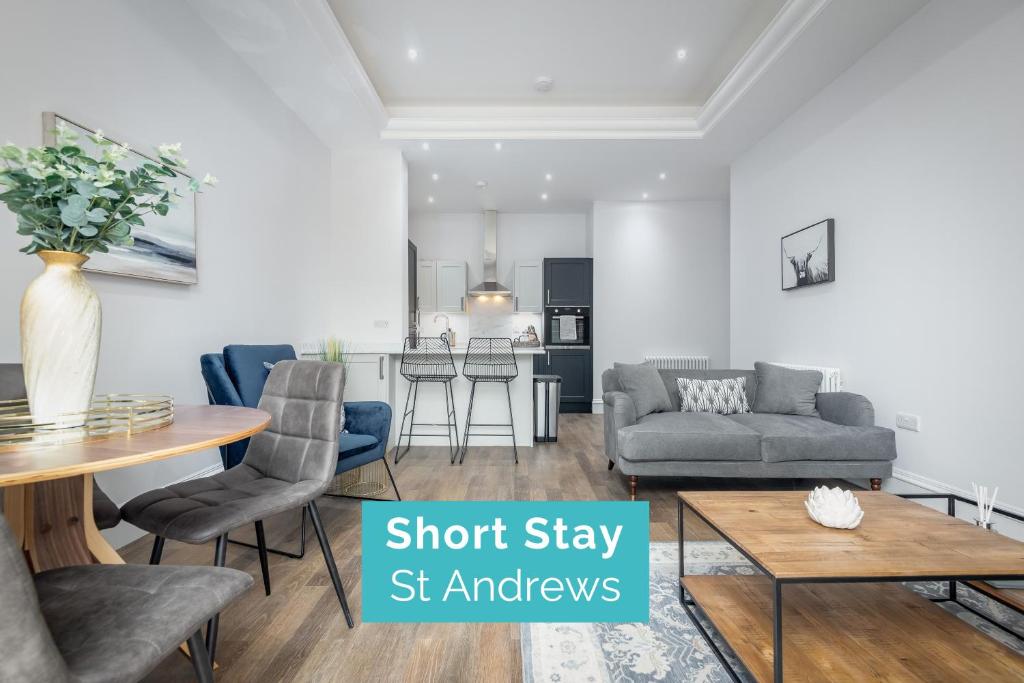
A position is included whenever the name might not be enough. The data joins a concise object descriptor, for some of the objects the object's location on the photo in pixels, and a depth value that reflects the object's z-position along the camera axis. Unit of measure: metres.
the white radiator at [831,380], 3.47
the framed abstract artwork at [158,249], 2.19
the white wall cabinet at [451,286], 7.14
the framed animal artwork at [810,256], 3.59
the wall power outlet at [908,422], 2.87
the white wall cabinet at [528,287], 7.09
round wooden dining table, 0.98
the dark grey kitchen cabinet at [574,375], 6.72
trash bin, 4.60
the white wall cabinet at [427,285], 7.13
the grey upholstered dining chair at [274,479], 1.42
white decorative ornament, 1.54
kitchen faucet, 7.14
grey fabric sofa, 2.85
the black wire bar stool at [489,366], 4.24
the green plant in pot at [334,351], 3.99
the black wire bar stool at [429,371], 4.27
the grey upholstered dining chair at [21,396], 1.42
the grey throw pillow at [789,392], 3.42
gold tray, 1.05
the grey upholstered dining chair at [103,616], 0.59
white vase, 1.12
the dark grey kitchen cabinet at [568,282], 6.77
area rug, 1.45
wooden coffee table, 1.26
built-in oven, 6.79
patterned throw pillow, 3.59
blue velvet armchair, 2.42
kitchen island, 4.49
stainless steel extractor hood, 7.06
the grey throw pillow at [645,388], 3.46
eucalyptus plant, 1.08
